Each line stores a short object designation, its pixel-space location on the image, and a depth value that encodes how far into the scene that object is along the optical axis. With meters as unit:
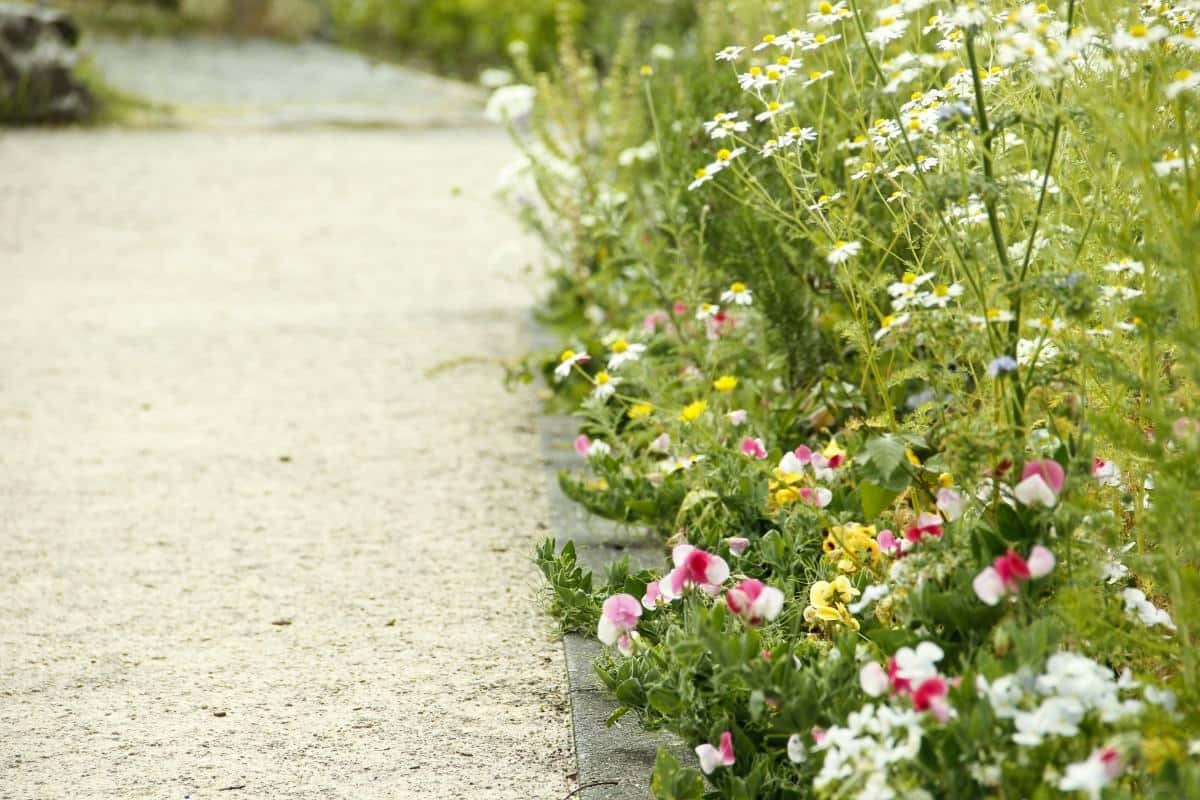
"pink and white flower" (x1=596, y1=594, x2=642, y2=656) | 4.60
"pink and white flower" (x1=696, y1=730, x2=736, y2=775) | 4.02
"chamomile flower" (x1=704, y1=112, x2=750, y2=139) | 5.05
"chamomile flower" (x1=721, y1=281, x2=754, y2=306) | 5.86
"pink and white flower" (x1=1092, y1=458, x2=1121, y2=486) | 4.63
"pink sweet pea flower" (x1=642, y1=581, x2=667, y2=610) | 4.69
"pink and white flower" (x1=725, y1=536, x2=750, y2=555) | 5.13
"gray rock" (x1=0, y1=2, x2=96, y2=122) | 18.73
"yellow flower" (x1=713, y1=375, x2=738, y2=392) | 5.88
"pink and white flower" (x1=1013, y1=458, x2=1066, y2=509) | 3.83
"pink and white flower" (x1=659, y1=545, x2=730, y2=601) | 4.43
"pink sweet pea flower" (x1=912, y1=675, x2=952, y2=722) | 3.51
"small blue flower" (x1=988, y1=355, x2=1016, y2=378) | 3.75
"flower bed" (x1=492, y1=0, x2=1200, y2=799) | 3.55
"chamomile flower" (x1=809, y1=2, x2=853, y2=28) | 4.64
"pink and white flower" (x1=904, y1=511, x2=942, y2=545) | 4.22
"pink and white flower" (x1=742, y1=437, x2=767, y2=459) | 5.58
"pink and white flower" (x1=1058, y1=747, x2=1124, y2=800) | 3.20
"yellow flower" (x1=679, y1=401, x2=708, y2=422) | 5.68
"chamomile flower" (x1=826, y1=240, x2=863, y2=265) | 4.32
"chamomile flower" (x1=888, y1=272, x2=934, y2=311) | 4.08
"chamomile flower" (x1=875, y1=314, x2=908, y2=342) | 4.07
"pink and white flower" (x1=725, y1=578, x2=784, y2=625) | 4.05
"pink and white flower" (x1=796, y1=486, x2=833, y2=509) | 5.27
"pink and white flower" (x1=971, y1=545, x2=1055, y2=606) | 3.69
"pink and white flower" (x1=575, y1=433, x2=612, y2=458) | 6.25
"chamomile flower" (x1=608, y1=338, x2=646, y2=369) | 5.46
